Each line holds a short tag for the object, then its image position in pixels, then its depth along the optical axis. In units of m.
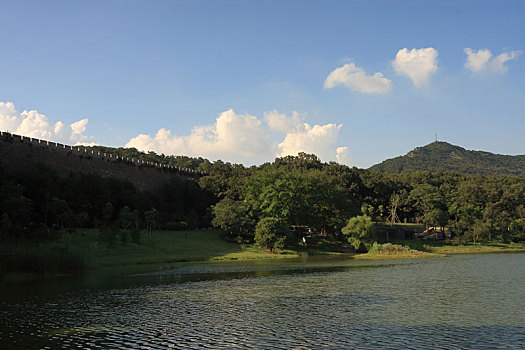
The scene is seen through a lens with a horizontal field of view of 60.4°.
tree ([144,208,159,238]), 57.53
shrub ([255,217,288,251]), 61.97
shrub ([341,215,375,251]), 65.31
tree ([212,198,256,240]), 65.94
